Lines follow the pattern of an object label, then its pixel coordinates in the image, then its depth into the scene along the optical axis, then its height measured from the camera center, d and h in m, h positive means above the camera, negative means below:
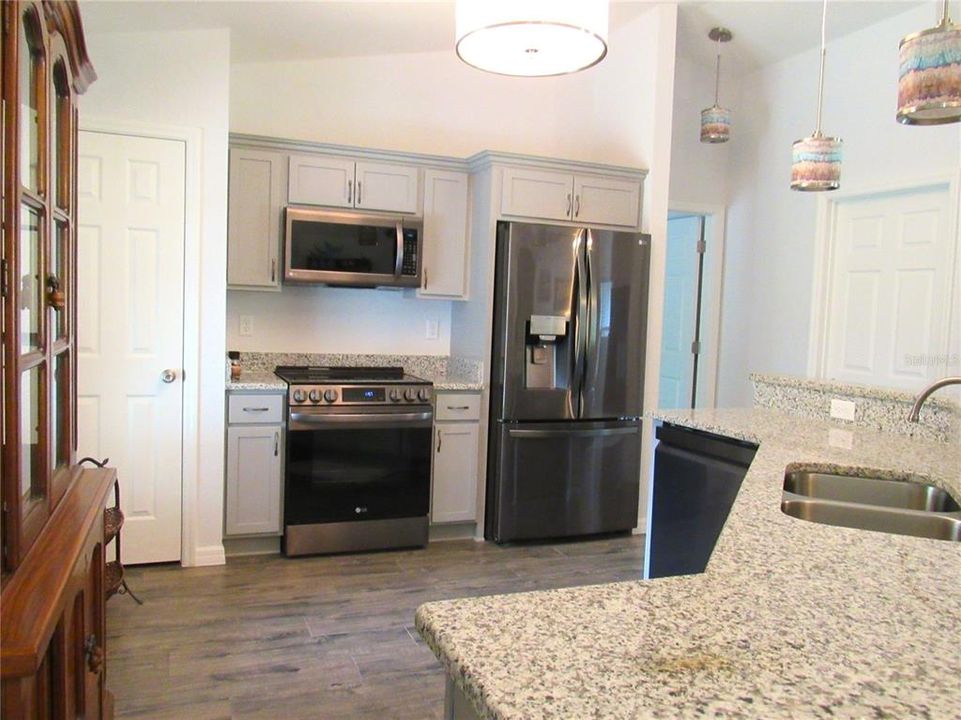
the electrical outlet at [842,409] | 2.81 -0.31
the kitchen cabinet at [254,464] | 3.61 -0.77
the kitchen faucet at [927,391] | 2.02 -0.17
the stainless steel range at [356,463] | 3.66 -0.77
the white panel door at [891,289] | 4.04 +0.23
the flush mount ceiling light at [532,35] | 1.90 +0.76
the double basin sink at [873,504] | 1.81 -0.45
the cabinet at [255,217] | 3.75 +0.44
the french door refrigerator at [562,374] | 3.94 -0.31
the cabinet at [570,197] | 4.02 +0.66
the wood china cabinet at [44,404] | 1.21 -0.22
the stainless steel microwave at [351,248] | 3.82 +0.31
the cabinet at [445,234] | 4.14 +0.43
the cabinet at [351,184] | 3.85 +0.66
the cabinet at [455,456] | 3.99 -0.77
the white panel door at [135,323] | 3.28 -0.10
